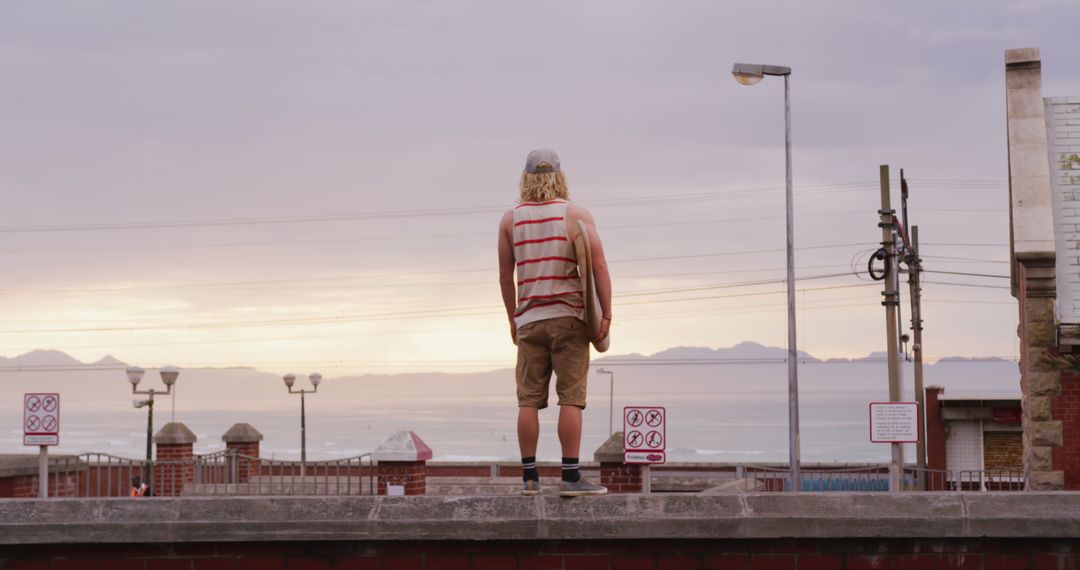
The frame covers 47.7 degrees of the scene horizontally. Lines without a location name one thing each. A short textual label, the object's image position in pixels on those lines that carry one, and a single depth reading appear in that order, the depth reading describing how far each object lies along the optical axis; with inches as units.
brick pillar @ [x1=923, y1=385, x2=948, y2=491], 1491.1
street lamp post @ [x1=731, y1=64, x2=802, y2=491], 962.2
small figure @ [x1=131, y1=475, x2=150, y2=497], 1014.0
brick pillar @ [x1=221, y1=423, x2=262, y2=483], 1216.8
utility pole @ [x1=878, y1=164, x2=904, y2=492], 1121.4
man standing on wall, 280.4
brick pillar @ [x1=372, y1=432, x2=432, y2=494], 733.9
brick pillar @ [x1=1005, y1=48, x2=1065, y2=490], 663.1
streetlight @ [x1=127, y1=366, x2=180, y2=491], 1258.8
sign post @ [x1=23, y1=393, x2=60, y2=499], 587.5
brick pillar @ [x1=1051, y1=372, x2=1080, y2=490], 661.9
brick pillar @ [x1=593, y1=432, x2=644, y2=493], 771.4
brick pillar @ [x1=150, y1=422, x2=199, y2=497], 1104.8
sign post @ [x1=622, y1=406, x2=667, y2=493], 412.8
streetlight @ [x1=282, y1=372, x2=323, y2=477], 1587.0
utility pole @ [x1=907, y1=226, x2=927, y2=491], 1370.6
